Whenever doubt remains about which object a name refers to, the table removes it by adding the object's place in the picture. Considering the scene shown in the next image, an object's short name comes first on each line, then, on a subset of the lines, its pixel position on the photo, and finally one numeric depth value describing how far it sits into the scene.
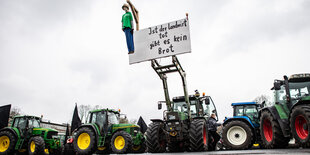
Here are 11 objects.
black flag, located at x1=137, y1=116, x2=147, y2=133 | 16.03
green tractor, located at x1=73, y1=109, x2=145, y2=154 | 9.70
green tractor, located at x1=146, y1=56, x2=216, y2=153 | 6.46
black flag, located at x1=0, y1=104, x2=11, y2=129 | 10.68
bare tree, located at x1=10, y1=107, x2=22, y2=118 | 42.02
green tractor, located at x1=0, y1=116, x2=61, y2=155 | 10.97
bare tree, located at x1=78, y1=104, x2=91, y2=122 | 50.91
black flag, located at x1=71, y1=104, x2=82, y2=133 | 14.85
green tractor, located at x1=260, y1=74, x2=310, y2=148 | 5.27
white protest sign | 5.81
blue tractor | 7.44
